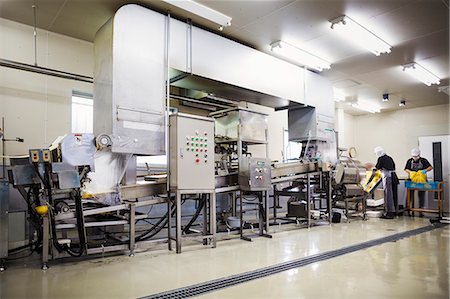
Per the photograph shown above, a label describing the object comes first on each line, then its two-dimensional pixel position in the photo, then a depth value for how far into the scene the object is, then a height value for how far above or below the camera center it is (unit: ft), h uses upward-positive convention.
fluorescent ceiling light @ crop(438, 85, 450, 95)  24.23 +5.52
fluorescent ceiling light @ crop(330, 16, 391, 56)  14.47 +6.17
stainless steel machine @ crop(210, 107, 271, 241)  14.67 +0.26
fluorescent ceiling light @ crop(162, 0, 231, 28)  12.44 +6.19
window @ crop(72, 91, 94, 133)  16.07 +2.68
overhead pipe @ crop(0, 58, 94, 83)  13.06 +4.10
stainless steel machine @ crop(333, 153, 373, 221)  20.42 -1.48
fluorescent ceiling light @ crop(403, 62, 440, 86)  19.98 +5.83
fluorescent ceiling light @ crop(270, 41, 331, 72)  16.88 +5.98
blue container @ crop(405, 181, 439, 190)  22.36 -1.65
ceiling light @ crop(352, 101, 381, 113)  29.16 +5.24
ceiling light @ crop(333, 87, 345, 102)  25.72 +5.63
